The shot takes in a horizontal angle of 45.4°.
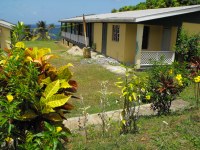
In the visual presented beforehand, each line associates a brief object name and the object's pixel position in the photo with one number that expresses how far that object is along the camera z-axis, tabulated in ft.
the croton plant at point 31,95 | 7.54
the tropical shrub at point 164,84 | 18.60
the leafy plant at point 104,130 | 13.90
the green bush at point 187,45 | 47.39
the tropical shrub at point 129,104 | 13.75
